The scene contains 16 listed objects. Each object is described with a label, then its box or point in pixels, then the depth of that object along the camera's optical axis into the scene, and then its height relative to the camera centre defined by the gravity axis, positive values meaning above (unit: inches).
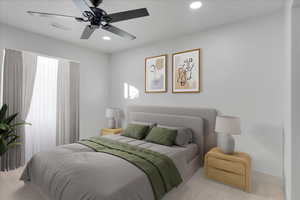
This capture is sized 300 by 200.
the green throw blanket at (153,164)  69.2 -32.1
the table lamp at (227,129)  89.8 -17.5
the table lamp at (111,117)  160.7 -18.1
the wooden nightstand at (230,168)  83.7 -40.5
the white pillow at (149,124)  128.9 -20.6
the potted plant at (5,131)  93.1 -20.9
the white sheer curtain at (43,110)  130.0 -9.2
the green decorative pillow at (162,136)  105.0 -26.2
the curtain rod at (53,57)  125.4 +39.9
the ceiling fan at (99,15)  65.2 +39.9
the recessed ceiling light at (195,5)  84.0 +56.2
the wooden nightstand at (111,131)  152.7 -31.9
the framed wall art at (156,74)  139.0 +26.1
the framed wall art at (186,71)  120.6 +25.1
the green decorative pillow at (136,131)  121.0 -25.7
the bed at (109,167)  57.4 -32.0
